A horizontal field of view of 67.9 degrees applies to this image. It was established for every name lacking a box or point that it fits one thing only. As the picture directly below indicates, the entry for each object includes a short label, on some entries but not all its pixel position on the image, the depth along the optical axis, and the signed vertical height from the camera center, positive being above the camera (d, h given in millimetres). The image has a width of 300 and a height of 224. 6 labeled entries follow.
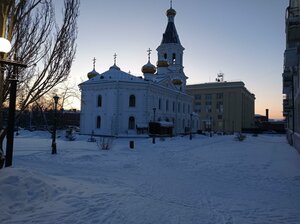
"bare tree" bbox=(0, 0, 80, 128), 6655 +2446
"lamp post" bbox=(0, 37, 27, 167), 5810 +206
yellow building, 65882 +7039
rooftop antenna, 76079 +17507
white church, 31560 +3702
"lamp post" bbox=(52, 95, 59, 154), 12973 -1456
